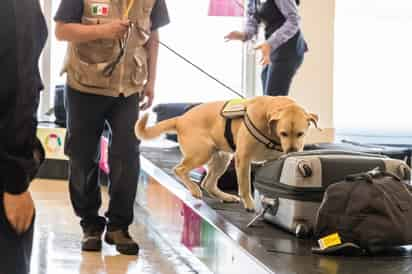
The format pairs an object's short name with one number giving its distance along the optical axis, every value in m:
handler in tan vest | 5.17
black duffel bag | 3.72
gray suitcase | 4.21
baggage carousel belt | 3.51
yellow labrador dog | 4.60
